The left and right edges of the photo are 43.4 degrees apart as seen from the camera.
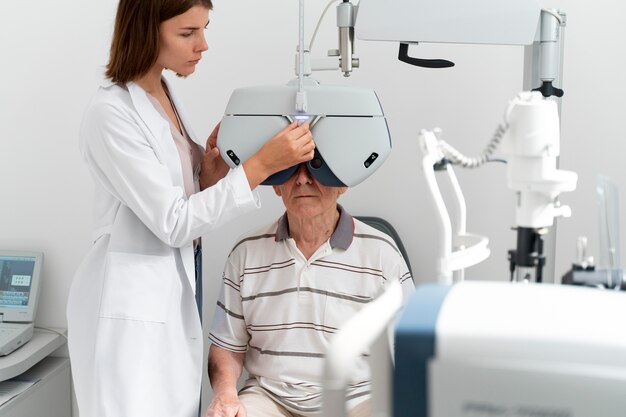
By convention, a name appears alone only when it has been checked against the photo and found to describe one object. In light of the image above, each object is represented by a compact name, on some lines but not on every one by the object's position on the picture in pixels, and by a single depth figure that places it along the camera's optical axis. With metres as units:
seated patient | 1.90
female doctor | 1.76
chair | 2.48
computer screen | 2.69
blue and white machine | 0.85
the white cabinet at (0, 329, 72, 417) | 2.46
